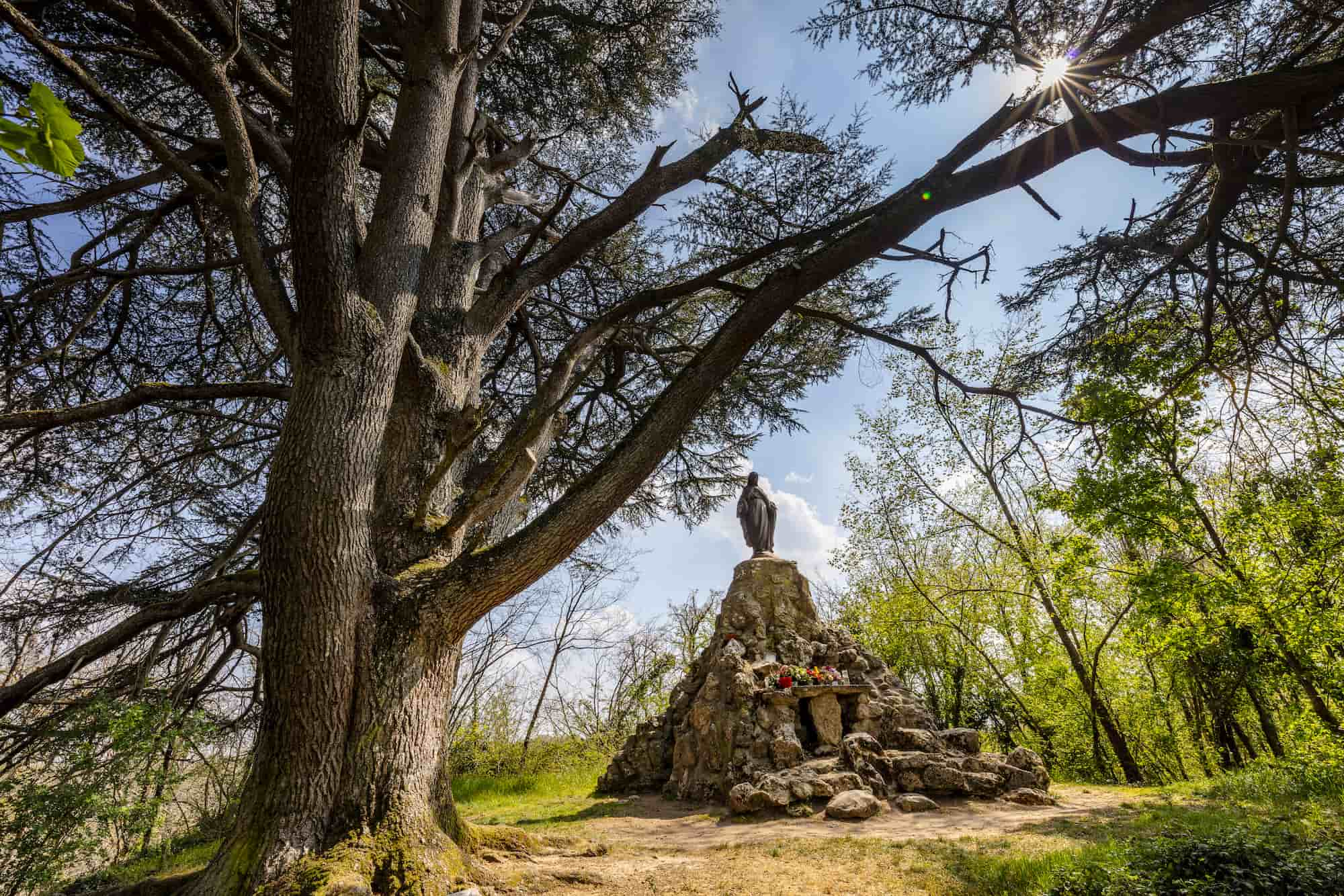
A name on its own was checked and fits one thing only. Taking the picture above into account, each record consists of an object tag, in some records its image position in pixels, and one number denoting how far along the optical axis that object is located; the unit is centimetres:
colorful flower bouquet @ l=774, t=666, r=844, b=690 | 846
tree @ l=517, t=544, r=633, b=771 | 1404
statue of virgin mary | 1038
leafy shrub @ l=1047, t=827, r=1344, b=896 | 256
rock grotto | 697
